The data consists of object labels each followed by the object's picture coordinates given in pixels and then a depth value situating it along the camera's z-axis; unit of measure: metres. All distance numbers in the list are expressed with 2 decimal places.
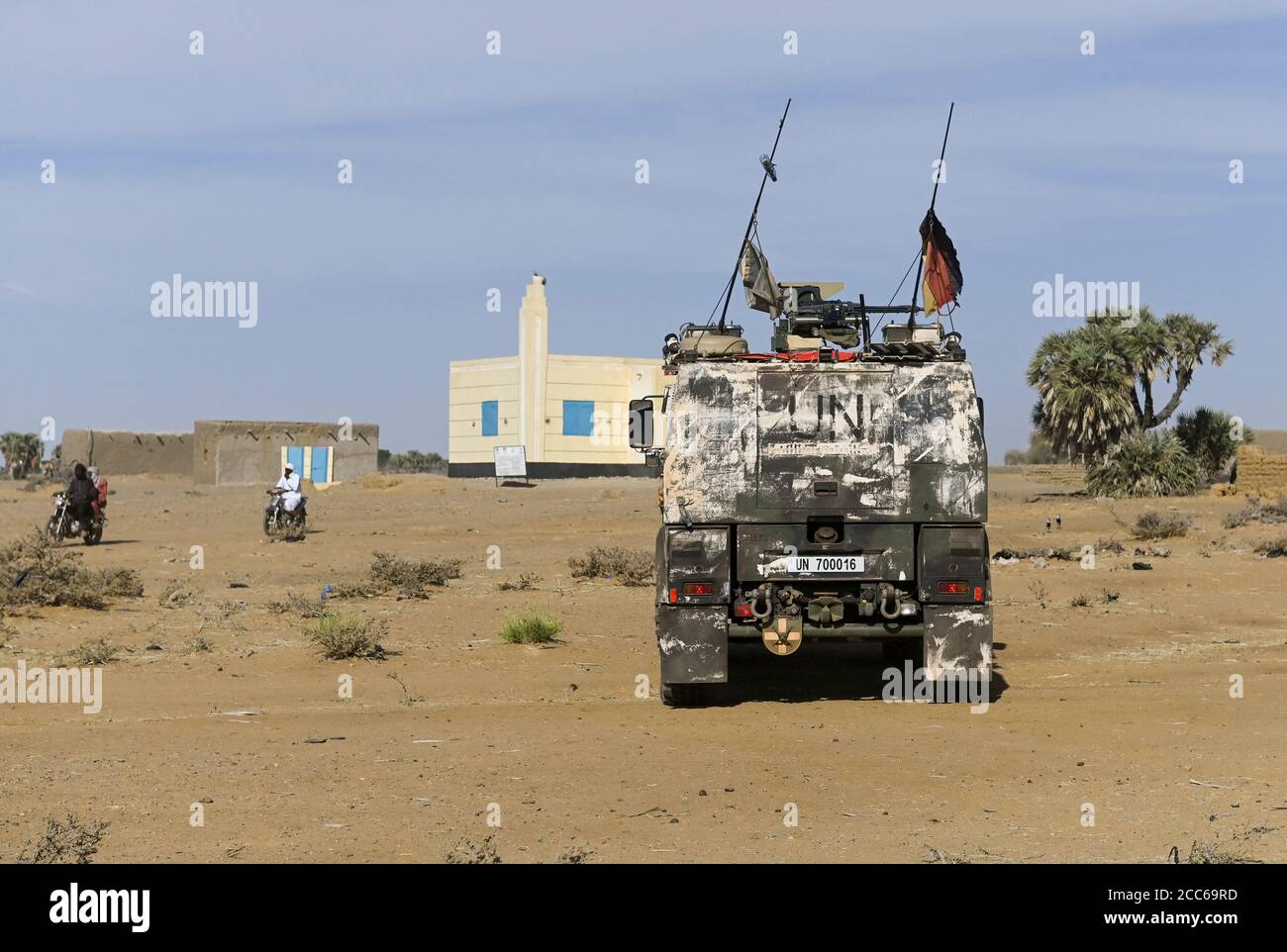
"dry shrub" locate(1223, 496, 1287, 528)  29.67
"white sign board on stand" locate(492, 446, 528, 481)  56.44
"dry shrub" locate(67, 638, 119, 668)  14.66
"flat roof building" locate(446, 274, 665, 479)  60.19
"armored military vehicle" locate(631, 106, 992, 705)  11.80
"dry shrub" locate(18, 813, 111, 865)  6.95
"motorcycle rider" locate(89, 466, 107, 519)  28.03
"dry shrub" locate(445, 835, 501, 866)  6.90
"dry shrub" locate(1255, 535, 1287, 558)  24.84
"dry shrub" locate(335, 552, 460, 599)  20.34
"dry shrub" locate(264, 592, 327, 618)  18.00
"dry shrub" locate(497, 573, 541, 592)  21.59
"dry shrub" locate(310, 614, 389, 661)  15.12
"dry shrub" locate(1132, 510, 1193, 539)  28.30
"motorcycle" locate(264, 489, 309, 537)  29.72
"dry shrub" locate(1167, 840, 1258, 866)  6.71
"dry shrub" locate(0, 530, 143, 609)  17.72
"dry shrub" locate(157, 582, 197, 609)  19.02
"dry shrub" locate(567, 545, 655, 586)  22.75
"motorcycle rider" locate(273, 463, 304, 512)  29.81
